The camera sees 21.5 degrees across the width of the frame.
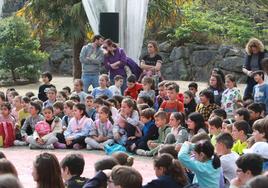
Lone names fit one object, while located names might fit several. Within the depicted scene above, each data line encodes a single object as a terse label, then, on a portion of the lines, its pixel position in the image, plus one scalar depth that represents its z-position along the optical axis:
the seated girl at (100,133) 10.43
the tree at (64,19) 16.98
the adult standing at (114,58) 12.80
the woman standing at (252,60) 11.44
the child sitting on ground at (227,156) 6.72
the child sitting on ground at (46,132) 10.59
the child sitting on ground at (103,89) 12.00
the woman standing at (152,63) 12.70
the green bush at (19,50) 20.75
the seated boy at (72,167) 5.74
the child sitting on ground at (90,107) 11.12
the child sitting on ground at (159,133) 9.67
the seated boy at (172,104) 10.66
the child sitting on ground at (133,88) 12.17
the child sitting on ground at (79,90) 12.11
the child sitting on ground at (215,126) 8.45
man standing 12.82
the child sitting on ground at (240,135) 7.82
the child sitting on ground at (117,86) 12.23
